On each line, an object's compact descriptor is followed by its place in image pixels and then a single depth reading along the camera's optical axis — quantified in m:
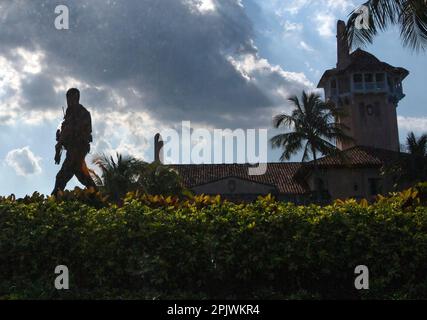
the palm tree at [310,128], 35.97
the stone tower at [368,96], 45.69
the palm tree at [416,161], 33.22
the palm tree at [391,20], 14.13
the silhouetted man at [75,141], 11.44
